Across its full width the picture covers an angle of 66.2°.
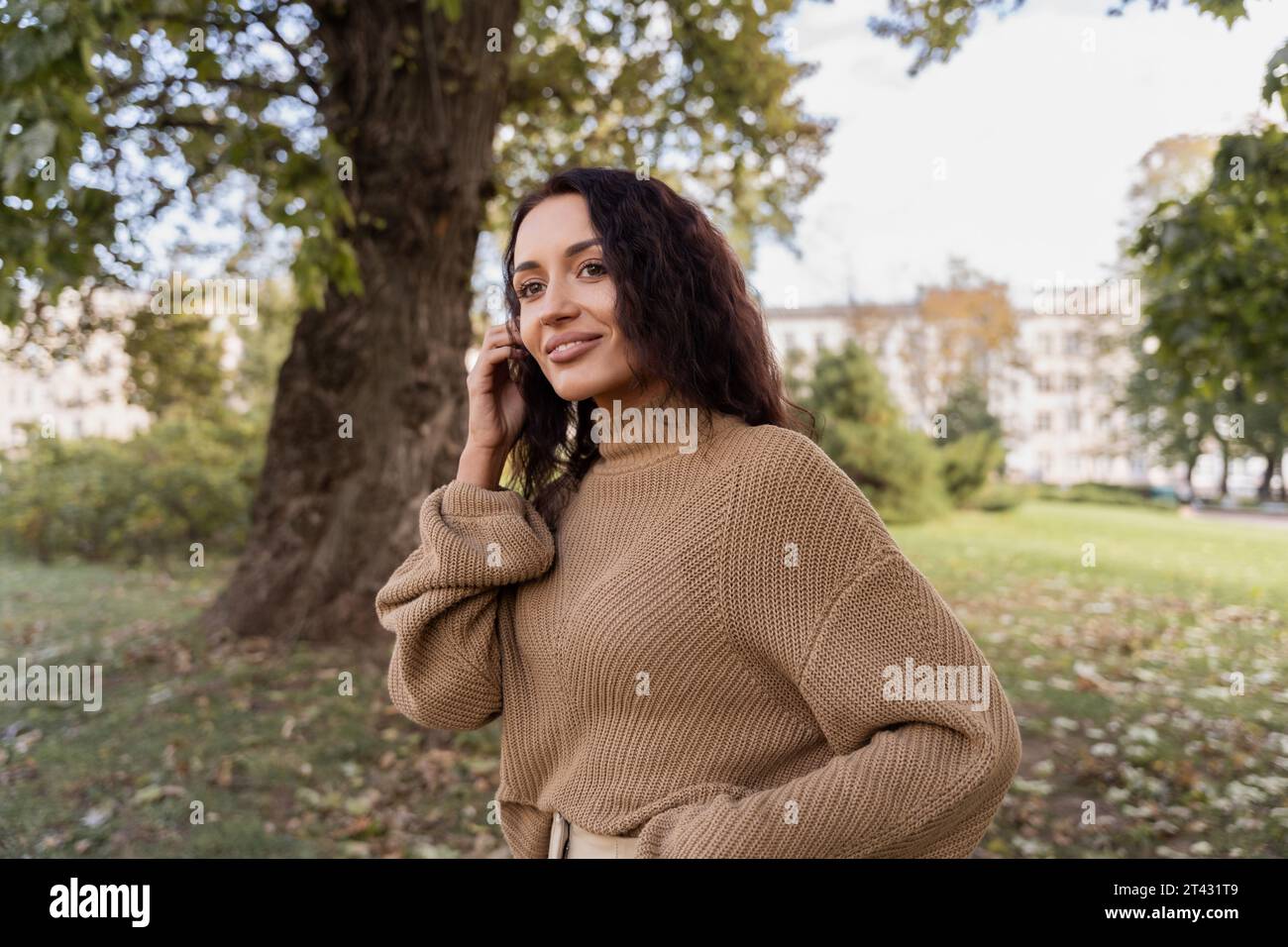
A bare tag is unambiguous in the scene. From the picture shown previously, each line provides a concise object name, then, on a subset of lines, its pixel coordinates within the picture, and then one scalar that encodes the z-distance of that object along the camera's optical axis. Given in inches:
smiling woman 58.2
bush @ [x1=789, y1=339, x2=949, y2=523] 649.0
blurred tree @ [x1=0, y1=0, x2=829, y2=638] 249.1
